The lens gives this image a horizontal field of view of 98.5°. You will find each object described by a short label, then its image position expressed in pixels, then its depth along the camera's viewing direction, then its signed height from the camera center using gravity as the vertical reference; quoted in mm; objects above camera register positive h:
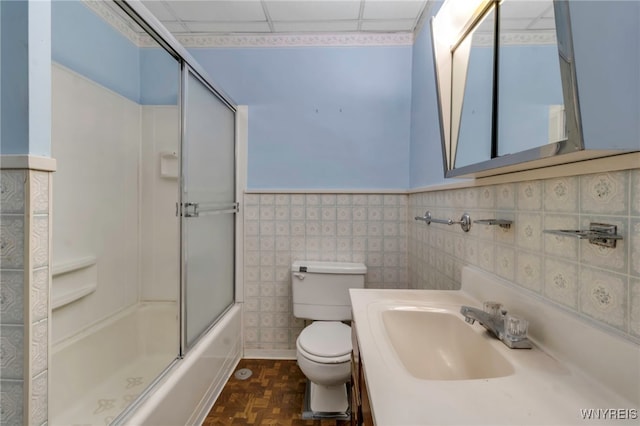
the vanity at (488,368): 468 -333
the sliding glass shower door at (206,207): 1402 +30
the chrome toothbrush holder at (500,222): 843 -26
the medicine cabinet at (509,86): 497 +357
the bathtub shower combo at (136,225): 1354 -79
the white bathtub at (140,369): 1170 -829
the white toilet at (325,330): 1358 -677
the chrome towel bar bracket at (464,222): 1063 -33
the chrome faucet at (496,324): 682 -301
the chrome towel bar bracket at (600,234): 535 -40
